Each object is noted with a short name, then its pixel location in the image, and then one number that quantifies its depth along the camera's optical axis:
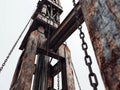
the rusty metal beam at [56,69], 5.27
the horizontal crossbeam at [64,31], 4.37
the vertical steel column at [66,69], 4.56
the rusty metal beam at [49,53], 5.01
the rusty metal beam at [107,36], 1.06
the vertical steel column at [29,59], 3.87
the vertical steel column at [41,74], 4.87
